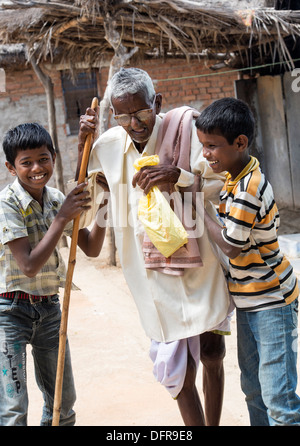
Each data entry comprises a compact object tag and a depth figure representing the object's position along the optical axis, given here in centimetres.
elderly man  237
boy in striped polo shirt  223
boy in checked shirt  234
